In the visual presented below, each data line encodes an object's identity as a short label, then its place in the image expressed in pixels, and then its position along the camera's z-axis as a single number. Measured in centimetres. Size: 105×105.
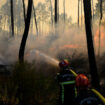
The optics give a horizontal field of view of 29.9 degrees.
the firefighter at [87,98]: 282
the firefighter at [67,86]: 471
